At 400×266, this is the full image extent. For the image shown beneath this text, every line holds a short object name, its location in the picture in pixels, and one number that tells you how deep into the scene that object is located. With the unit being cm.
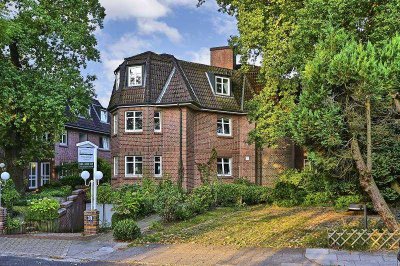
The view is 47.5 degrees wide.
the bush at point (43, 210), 1684
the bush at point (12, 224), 1634
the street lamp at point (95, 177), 1600
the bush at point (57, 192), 2859
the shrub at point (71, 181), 3684
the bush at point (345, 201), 2216
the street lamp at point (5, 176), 1780
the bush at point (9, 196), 2056
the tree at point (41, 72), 2461
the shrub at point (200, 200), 2027
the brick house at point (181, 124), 2952
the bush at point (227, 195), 2428
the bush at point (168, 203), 1786
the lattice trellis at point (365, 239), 1252
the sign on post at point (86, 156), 1627
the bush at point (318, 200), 2417
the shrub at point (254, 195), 2528
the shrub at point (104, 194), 2504
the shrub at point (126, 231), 1445
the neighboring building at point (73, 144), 3928
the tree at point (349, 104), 1225
